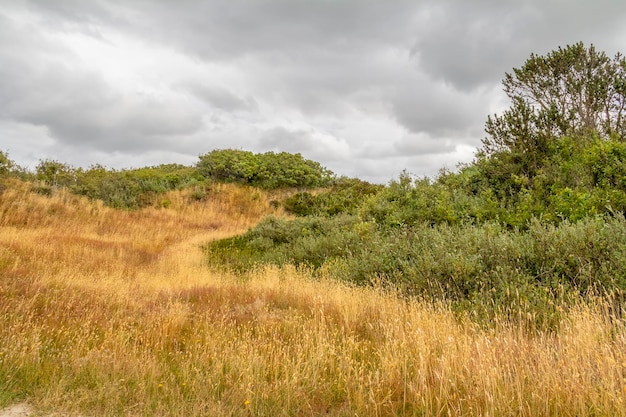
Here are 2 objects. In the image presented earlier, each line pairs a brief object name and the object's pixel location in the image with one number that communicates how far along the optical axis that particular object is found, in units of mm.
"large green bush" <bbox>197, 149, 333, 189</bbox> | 30062
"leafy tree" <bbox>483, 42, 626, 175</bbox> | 12684
